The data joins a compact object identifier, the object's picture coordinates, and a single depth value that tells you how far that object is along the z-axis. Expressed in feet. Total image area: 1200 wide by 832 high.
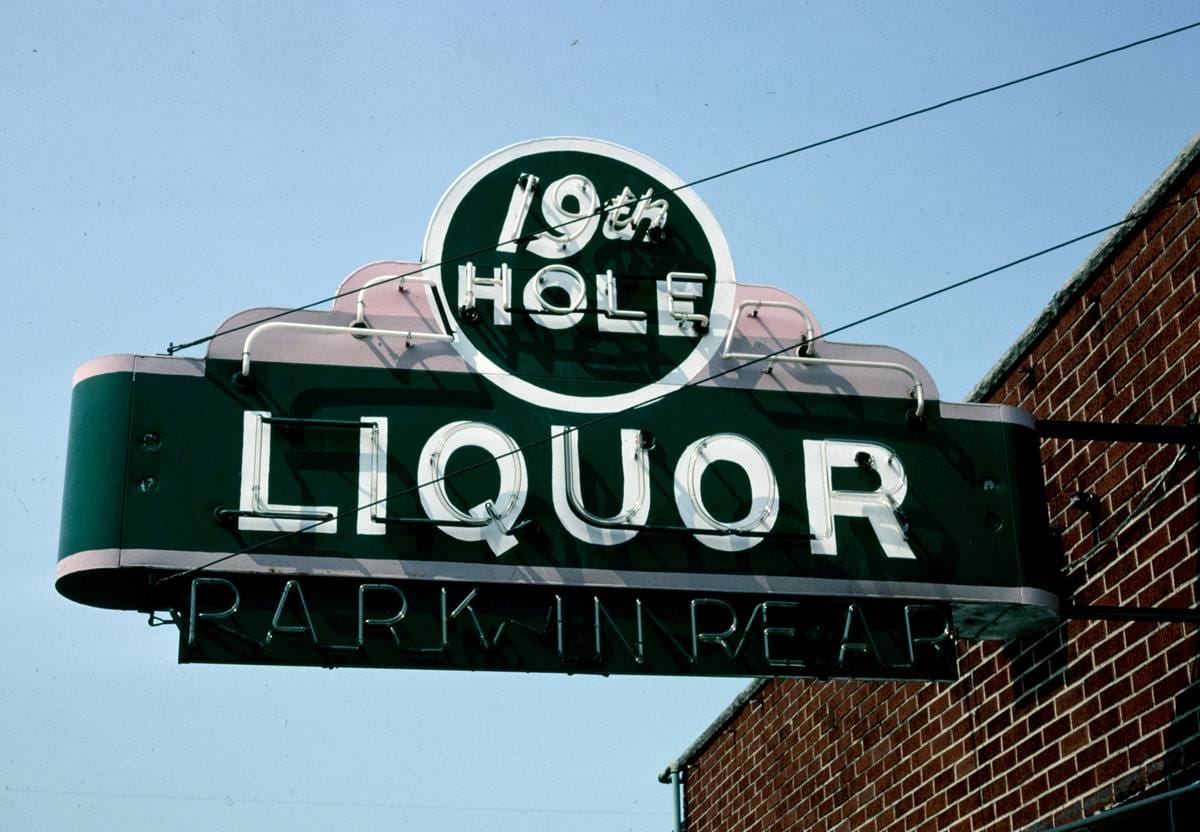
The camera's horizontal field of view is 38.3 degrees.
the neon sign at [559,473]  25.34
